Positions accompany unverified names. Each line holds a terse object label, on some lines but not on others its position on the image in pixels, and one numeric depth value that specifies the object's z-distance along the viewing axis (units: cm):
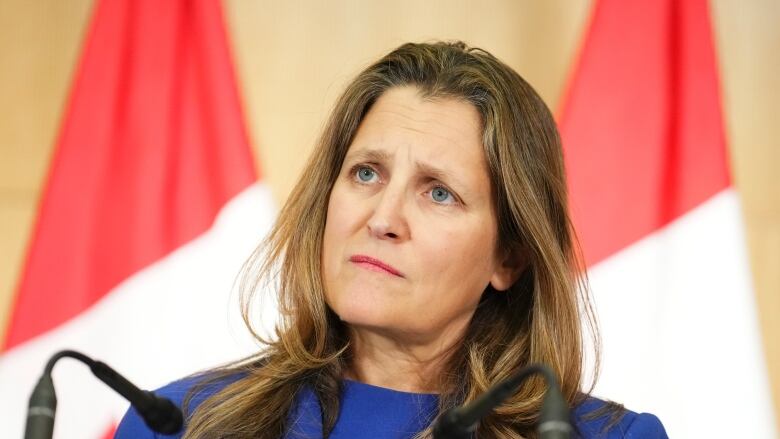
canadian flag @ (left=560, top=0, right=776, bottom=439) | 362
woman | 330
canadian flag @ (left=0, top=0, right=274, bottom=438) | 366
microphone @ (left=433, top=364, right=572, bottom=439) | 302
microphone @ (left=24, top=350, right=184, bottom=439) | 302
